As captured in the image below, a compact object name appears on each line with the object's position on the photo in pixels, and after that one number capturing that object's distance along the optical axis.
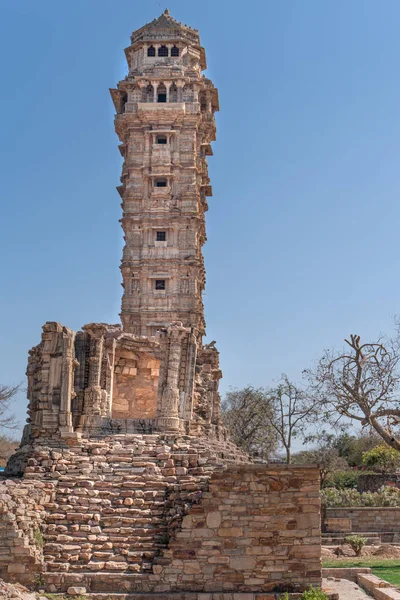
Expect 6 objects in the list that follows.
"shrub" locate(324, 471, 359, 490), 37.03
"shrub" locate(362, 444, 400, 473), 40.22
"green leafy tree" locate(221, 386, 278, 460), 39.84
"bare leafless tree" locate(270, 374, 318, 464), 37.22
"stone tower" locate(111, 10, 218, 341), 41.28
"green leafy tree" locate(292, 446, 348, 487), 46.38
